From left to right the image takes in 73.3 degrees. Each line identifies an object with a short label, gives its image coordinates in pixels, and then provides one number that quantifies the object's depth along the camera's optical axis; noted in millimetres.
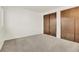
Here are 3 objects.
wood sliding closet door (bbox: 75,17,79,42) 2253
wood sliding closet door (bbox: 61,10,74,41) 2423
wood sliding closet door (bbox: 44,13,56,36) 3056
